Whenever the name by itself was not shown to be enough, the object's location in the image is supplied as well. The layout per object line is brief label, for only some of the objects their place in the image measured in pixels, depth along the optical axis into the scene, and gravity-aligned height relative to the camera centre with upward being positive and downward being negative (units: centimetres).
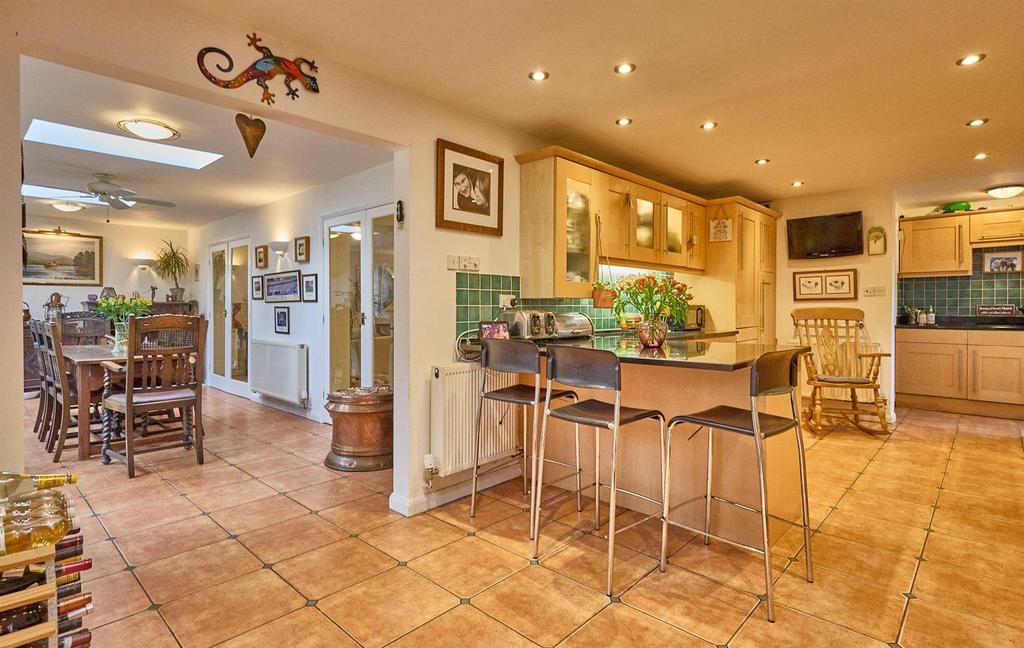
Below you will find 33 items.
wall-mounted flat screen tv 516 +82
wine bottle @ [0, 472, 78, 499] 118 -39
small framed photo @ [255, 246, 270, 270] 587 +69
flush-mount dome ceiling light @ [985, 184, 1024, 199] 488 +118
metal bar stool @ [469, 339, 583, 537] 245 -25
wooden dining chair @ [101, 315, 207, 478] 351 -45
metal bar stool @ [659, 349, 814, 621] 186 -42
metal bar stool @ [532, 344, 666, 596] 207 -28
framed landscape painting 657 +78
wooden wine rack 98 -55
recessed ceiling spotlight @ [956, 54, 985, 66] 247 +123
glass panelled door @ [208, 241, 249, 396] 654 +4
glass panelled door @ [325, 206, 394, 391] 459 +18
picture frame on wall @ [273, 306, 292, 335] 560 -3
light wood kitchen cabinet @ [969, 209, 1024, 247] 527 +91
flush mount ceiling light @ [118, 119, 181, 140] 337 +127
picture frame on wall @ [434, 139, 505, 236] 298 +77
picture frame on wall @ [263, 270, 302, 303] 541 +33
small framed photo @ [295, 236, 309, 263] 526 +70
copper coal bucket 359 -79
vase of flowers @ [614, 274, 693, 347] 292 +10
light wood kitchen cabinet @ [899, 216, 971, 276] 551 +75
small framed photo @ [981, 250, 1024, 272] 550 +57
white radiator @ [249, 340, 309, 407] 520 -57
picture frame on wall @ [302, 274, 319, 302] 516 +30
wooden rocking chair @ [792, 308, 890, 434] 452 -40
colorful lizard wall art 212 +109
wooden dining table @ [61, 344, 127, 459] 380 -45
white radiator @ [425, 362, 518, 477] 286 -60
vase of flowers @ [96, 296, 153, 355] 419 +6
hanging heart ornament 245 +91
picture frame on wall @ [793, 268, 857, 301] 529 +32
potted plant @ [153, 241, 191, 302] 735 +76
